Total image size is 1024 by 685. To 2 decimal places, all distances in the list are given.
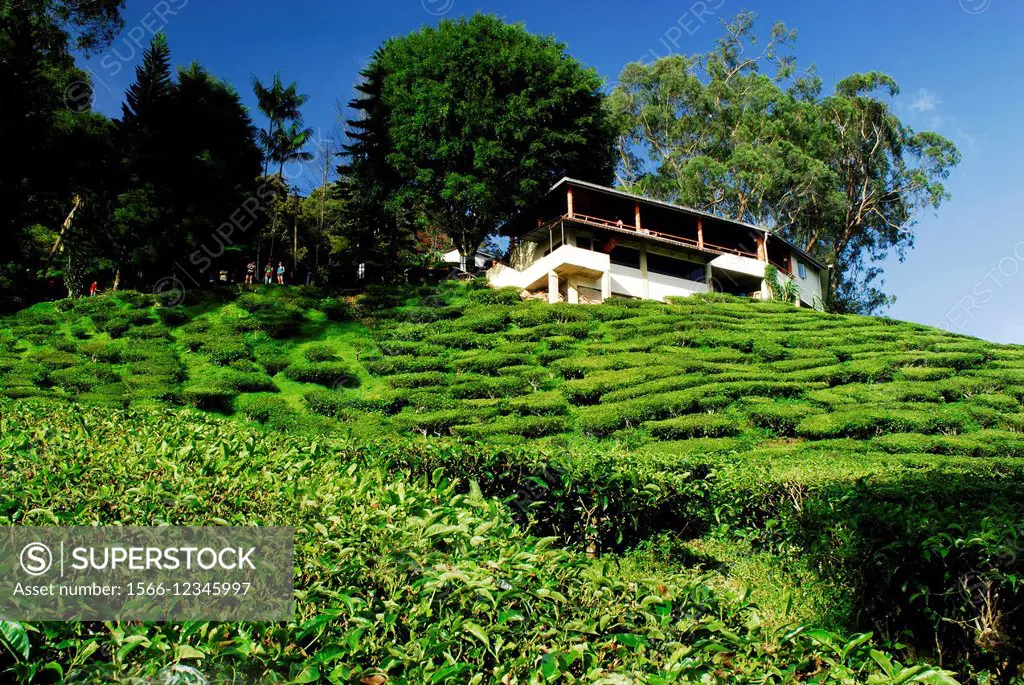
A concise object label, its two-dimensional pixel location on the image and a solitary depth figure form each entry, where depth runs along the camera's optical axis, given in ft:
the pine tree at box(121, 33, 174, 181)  80.07
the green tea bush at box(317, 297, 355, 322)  73.26
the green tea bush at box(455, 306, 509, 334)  69.15
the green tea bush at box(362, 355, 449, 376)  59.72
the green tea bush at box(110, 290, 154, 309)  72.32
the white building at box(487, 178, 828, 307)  86.63
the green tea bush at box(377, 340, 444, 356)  63.77
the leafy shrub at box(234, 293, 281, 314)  72.90
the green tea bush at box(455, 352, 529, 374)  59.62
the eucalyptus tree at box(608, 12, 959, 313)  115.65
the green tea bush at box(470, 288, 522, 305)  76.84
